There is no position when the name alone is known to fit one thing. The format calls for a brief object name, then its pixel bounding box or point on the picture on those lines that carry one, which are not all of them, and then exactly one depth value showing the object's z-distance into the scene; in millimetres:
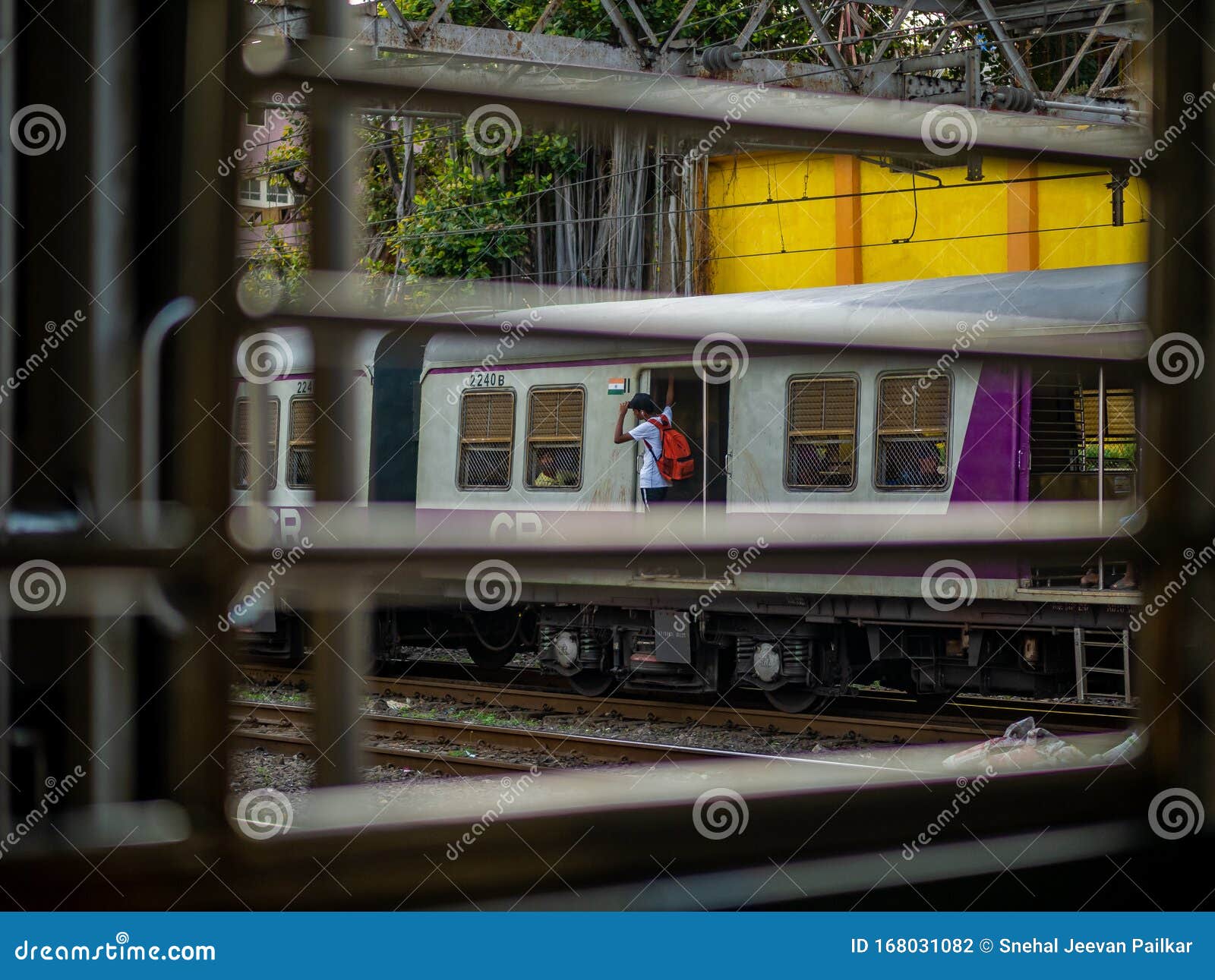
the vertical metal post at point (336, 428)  2732
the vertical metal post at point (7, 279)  2777
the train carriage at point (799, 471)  16312
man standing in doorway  17672
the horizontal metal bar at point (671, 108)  2898
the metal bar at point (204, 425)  2705
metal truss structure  16375
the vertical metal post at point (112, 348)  2791
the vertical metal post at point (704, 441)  17812
